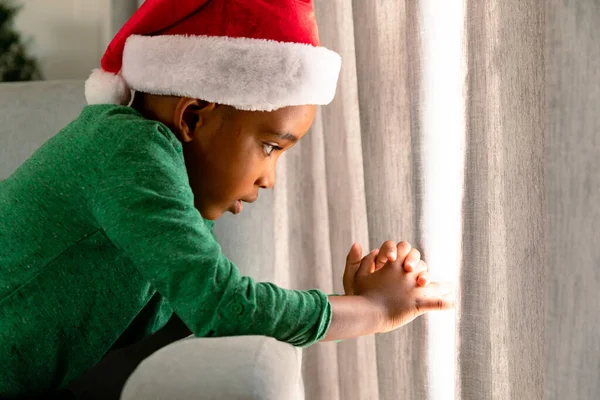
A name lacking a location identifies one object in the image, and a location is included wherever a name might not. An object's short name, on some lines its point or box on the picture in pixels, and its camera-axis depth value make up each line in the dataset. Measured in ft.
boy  4.30
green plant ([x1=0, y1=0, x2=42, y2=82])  6.80
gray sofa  4.76
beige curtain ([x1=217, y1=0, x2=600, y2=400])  3.78
